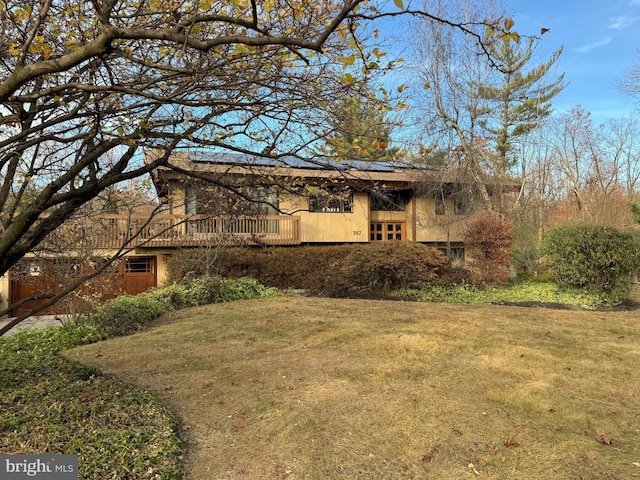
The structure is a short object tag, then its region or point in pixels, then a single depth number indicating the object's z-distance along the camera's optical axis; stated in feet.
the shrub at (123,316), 26.78
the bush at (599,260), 35.17
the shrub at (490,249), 42.37
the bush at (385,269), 40.22
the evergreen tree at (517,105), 58.13
